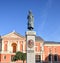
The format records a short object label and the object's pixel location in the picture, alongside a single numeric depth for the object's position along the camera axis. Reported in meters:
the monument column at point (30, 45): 12.23
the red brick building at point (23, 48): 26.82
